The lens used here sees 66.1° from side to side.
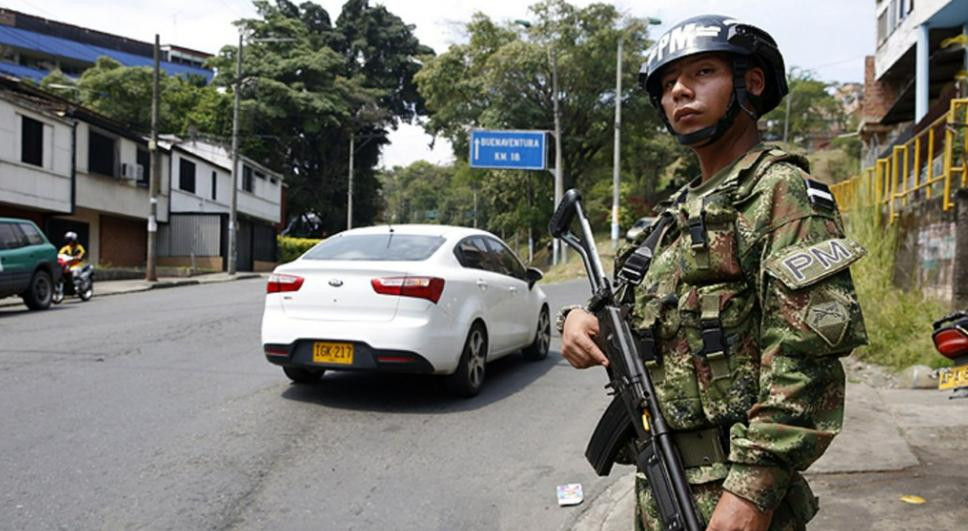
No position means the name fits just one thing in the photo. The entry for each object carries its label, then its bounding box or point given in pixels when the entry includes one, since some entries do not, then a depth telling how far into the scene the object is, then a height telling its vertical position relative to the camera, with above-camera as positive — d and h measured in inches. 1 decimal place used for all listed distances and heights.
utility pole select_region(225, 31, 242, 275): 1099.3 +71.1
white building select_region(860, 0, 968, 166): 698.2 +229.9
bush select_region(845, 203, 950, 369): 300.4 -17.3
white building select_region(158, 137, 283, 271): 1243.2 +76.6
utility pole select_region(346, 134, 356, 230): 1733.5 +114.8
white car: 233.3 -16.6
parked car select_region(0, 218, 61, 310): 495.8 -10.5
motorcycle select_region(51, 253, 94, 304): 606.2 -21.5
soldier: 58.2 -2.8
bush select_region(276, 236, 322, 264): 1619.2 +17.2
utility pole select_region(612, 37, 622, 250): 1088.0 +179.2
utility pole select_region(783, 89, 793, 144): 2116.6 +415.5
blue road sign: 1034.1 +155.6
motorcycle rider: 624.1 +1.3
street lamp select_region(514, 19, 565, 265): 1151.6 +180.5
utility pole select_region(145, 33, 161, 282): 853.2 +64.0
